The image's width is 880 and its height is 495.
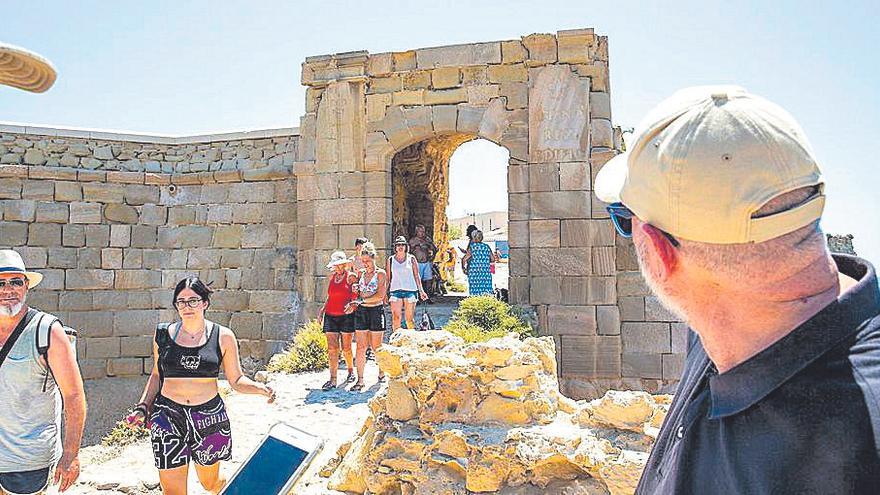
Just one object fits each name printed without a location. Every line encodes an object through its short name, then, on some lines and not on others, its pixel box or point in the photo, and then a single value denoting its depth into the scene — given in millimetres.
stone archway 8719
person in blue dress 9781
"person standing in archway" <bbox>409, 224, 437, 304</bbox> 10594
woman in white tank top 7520
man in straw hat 3254
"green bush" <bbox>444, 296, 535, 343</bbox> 7723
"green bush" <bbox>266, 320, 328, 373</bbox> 8055
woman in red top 6699
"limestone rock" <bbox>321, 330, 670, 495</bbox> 3311
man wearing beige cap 938
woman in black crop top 3592
